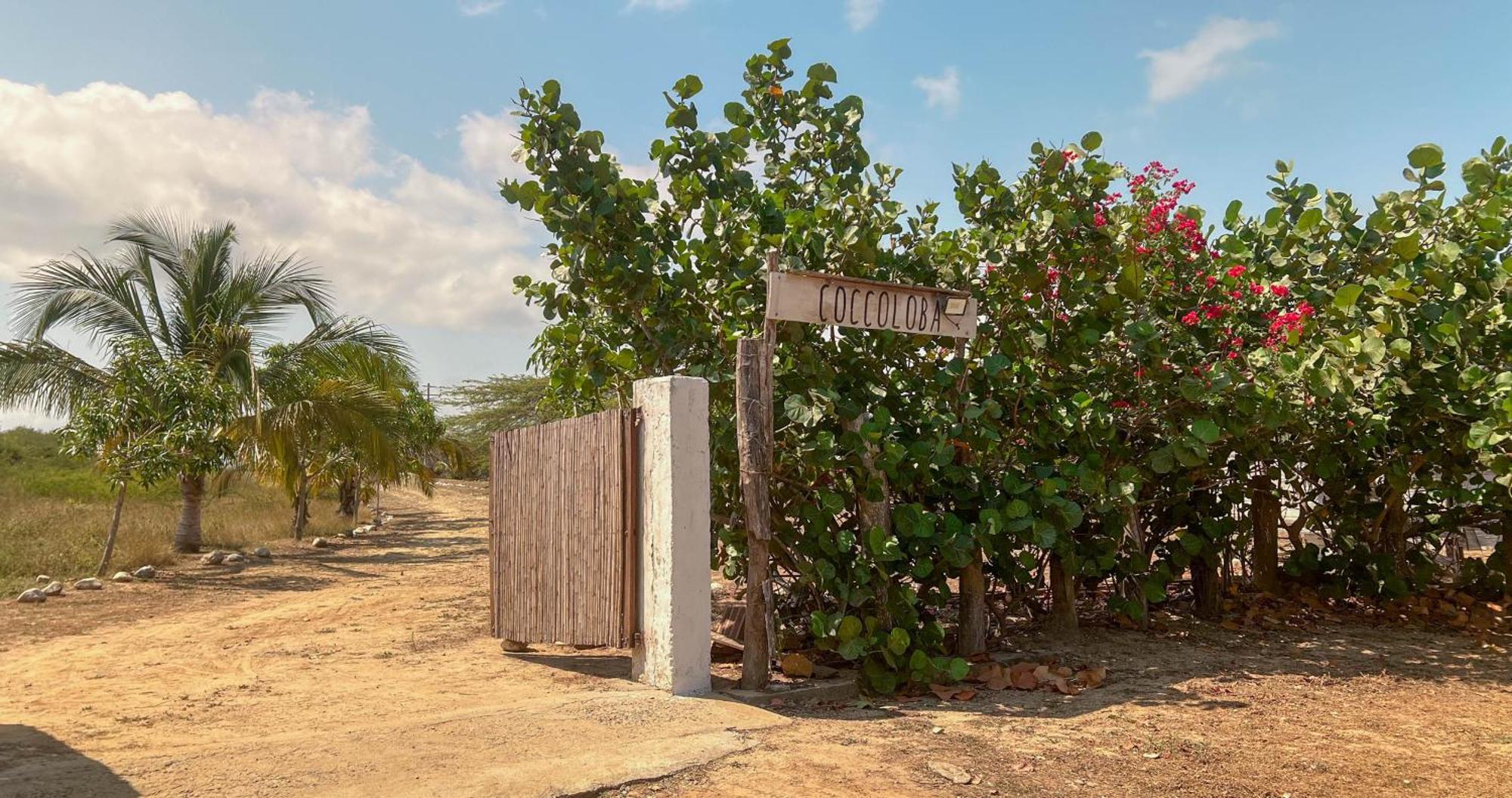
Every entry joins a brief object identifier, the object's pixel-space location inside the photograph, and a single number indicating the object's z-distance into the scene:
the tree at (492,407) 35.22
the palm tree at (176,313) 12.06
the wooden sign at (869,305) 4.87
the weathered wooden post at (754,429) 4.86
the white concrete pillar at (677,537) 4.80
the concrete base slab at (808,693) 4.93
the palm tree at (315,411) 13.38
